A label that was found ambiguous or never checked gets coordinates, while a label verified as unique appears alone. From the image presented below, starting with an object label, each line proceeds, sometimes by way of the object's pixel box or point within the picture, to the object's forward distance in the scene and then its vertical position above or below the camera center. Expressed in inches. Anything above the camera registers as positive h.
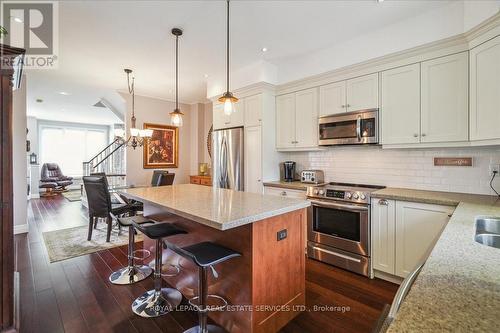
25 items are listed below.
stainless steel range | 106.2 -29.3
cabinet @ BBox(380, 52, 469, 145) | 93.4 +26.9
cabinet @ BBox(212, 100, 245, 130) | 163.0 +34.5
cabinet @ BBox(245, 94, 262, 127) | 151.8 +35.5
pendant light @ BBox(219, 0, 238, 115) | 88.7 +24.1
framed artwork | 228.1 +16.8
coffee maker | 152.0 -4.0
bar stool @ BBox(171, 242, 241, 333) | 59.9 -23.9
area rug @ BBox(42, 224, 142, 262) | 131.1 -48.1
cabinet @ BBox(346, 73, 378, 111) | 115.4 +36.3
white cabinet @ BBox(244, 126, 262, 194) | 151.9 +3.8
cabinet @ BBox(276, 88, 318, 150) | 139.3 +27.6
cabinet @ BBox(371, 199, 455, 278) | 89.8 -26.4
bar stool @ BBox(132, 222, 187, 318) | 80.0 -48.5
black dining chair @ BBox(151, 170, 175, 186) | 174.4 -10.8
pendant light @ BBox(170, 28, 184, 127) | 115.5 +24.3
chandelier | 169.0 +23.4
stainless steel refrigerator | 160.9 +4.3
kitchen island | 65.1 -26.9
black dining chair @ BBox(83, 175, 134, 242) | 139.8 -22.6
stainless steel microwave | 115.6 +19.0
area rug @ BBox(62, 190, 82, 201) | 295.0 -41.4
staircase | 255.2 -0.4
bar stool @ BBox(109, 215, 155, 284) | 99.3 -48.2
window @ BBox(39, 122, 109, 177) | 373.1 +35.5
